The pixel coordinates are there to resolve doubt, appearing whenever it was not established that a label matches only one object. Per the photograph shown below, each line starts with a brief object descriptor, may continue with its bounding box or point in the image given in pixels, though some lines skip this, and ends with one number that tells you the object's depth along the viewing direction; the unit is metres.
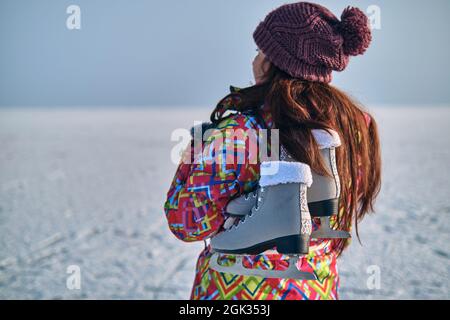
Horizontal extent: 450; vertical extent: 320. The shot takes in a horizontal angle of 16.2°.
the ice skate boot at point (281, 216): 3.78
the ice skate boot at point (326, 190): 3.85
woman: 3.83
